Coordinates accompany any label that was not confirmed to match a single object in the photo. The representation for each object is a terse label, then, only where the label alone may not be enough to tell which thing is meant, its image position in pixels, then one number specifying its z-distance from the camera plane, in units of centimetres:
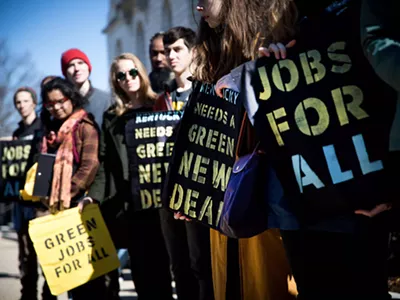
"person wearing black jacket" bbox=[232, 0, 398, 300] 206
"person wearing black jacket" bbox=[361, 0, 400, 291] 191
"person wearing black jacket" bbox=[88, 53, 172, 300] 440
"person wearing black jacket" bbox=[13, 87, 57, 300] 520
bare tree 2886
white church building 2145
